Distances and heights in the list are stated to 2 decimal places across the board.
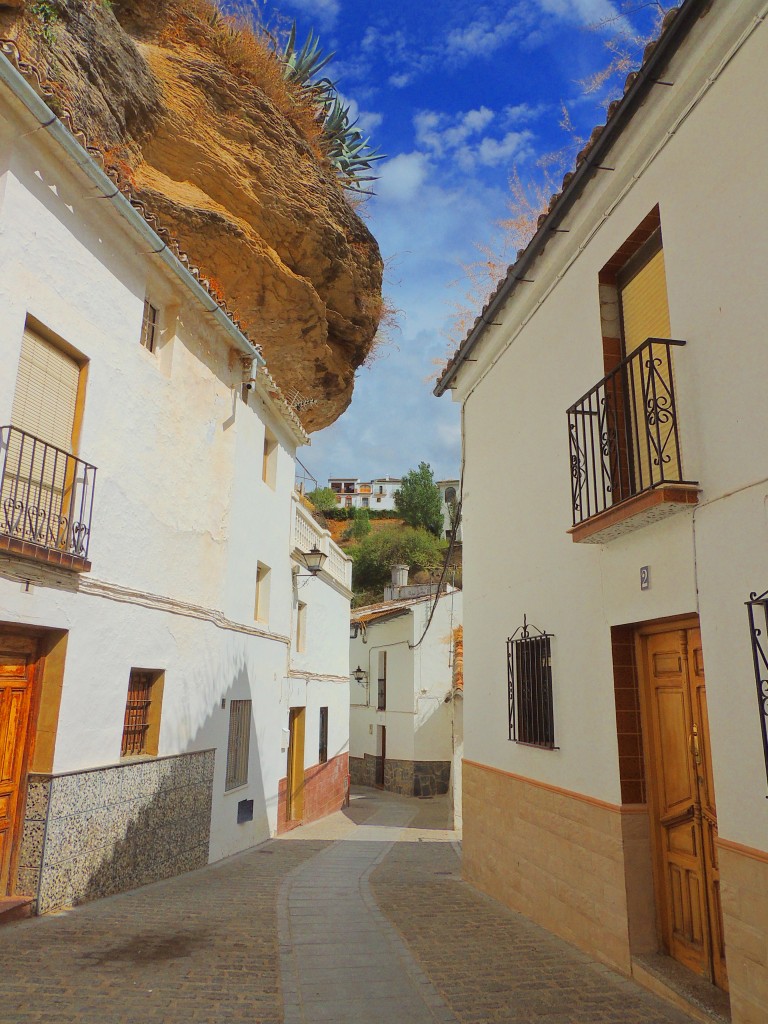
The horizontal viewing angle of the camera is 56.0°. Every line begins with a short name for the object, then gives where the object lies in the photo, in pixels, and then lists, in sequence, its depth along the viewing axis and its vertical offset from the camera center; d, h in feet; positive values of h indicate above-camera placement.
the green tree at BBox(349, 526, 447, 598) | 158.61 +29.52
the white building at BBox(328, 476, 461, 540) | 216.33 +66.97
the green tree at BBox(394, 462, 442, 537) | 187.62 +48.35
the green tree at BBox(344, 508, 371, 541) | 185.06 +40.80
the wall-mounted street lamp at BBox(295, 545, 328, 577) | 46.24 +8.32
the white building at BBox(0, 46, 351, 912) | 19.97 +5.01
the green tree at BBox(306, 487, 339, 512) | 198.08 +52.55
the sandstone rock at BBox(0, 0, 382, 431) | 34.83 +28.09
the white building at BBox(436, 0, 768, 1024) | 13.19 +3.46
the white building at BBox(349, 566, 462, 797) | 75.41 -0.37
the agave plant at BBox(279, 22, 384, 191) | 48.70 +38.92
